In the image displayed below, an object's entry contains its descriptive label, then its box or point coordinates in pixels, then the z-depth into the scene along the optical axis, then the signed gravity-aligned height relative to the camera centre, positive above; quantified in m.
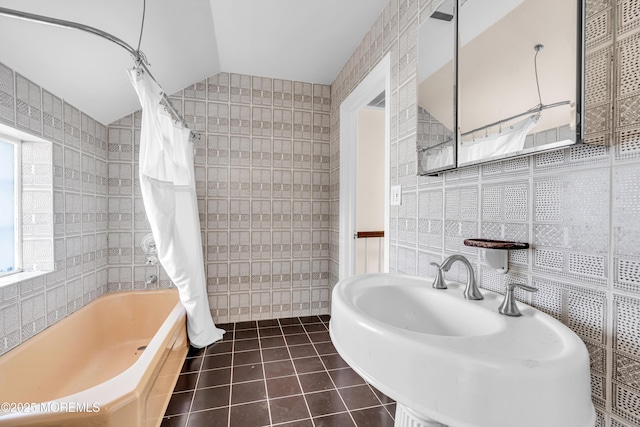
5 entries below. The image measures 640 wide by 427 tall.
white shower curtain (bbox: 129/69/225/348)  1.63 +0.06
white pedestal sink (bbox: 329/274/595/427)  0.45 -0.30
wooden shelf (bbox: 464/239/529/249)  0.82 -0.10
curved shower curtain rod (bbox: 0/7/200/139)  0.94 +0.72
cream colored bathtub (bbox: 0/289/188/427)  0.93 -0.81
